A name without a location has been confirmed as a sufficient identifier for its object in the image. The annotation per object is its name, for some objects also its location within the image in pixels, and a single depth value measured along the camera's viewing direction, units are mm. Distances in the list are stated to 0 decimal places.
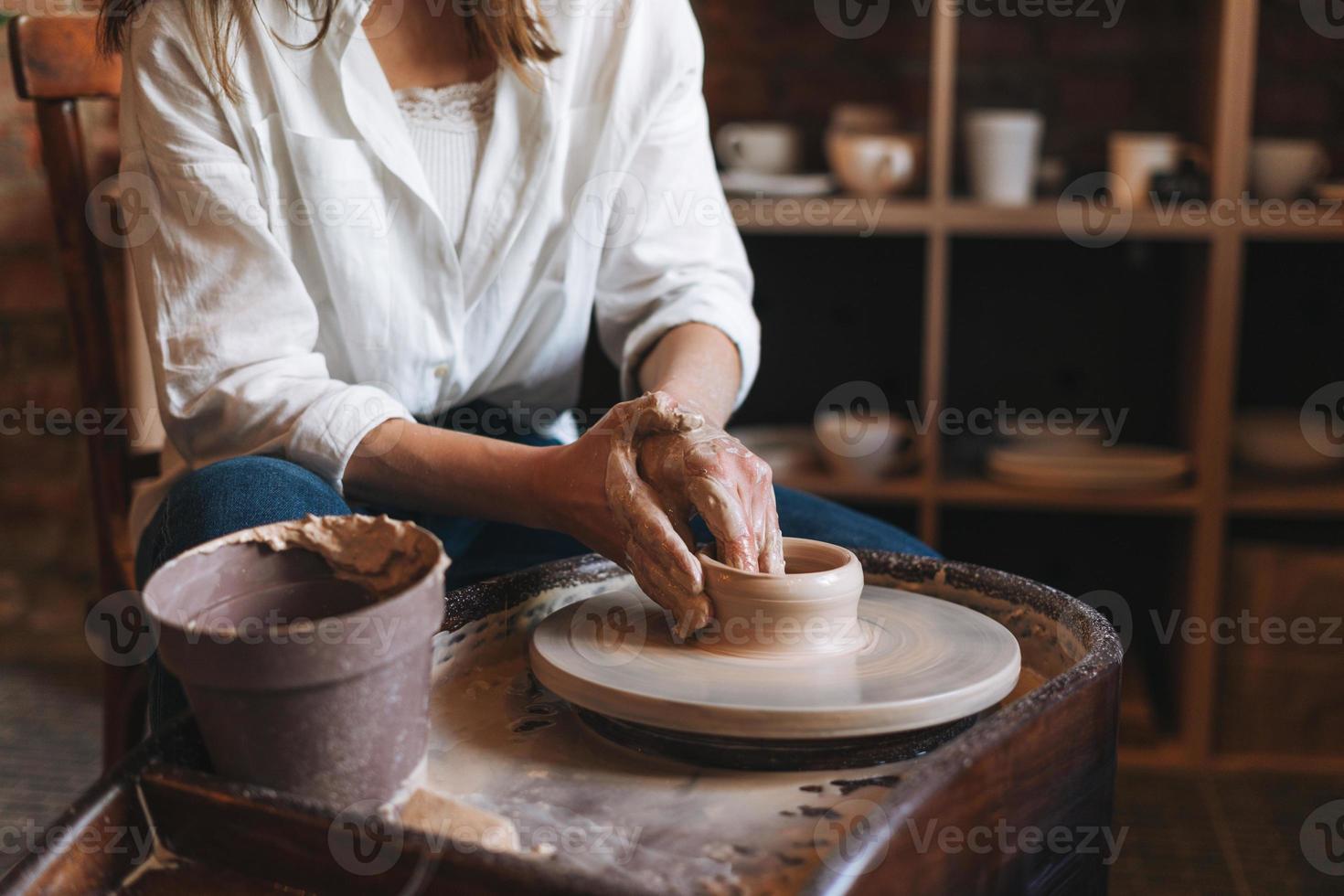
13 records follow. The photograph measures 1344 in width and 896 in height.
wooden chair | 1319
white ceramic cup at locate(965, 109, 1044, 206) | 1863
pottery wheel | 703
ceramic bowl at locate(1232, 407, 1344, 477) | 1908
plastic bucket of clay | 598
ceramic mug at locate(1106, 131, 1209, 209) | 1849
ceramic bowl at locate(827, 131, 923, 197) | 1884
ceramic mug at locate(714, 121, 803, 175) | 2004
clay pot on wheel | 789
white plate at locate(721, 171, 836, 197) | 1925
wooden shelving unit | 1788
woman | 924
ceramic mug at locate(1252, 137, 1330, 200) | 1829
